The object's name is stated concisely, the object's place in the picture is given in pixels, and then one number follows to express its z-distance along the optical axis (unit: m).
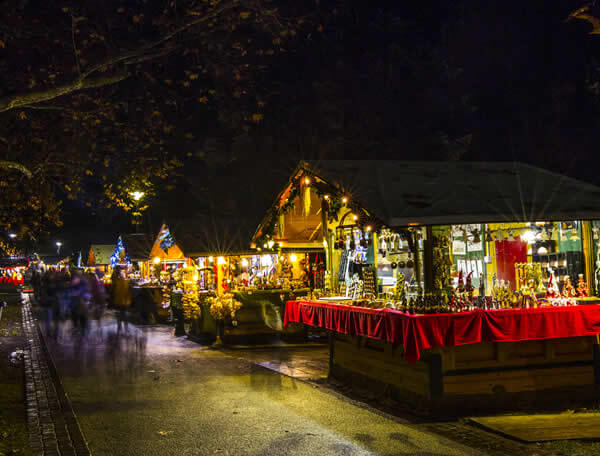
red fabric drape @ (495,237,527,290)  10.60
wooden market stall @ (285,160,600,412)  8.46
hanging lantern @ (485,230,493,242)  10.21
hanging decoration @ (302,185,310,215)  12.36
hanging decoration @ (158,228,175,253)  22.28
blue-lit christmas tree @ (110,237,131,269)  32.94
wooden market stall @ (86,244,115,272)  44.62
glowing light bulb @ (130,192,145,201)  13.40
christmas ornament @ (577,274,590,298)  9.34
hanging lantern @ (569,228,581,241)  9.77
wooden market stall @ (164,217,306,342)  17.31
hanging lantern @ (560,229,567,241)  9.96
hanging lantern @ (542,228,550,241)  10.06
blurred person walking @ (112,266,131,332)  24.42
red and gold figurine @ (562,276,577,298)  9.23
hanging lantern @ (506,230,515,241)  10.23
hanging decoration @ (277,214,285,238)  13.85
